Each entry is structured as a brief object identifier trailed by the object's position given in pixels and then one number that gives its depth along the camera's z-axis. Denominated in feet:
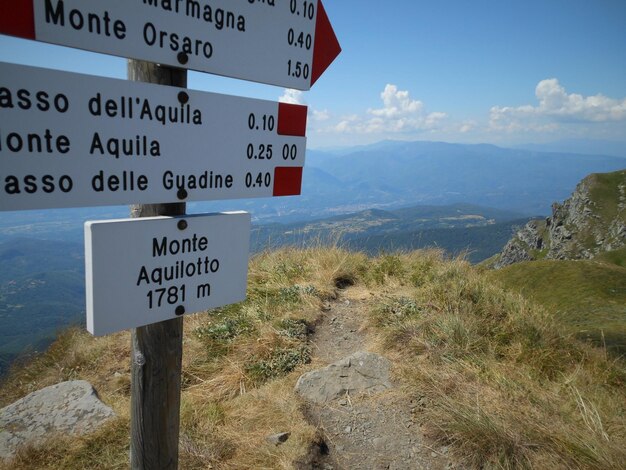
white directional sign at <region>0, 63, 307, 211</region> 1.78
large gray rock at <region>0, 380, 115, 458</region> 3.77
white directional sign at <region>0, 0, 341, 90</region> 1.80
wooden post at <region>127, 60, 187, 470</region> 2.39
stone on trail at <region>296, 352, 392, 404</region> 4.49
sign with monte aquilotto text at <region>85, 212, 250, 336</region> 2.04
